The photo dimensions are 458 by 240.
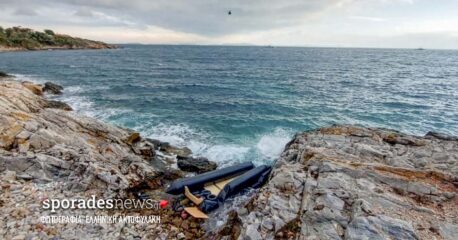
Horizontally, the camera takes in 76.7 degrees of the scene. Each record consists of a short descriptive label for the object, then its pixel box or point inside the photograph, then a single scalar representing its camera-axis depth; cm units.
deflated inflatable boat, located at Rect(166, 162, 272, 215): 1529
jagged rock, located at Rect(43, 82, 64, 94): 4234
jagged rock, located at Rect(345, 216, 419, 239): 918
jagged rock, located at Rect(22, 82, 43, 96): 3766
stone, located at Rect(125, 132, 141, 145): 2208
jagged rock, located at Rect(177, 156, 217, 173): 2006
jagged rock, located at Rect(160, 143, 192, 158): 2299
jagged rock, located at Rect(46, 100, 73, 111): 2963
